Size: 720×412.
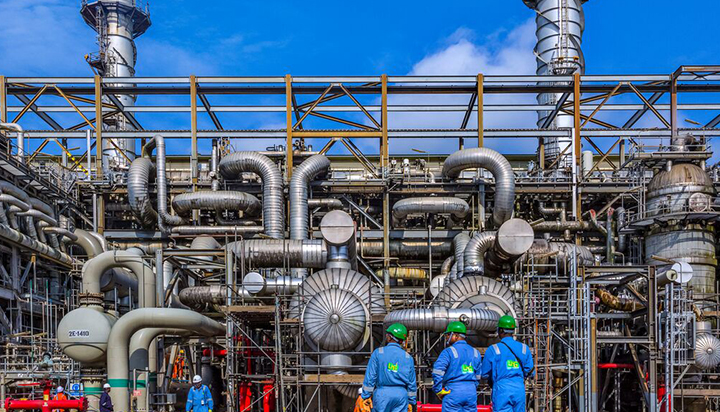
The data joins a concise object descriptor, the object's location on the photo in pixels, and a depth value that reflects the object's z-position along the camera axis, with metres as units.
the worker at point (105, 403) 16.03
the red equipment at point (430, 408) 14.01
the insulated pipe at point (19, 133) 27.18
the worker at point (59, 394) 16.59
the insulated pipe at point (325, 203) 27.98
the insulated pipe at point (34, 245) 22.88
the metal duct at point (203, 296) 23.02
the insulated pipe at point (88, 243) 26.19
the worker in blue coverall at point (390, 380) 8.25
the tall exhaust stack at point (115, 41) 38.17
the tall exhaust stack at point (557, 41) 36.12
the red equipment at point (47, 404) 15.59
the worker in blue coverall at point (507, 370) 8.40
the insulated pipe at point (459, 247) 24.84
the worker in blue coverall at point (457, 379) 8.34
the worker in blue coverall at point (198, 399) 16.27
